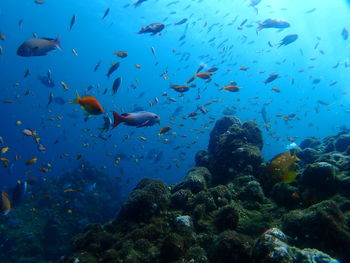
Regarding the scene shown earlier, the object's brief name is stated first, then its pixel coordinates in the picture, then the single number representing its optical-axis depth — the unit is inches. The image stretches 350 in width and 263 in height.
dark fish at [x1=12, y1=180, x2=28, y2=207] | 312.7
